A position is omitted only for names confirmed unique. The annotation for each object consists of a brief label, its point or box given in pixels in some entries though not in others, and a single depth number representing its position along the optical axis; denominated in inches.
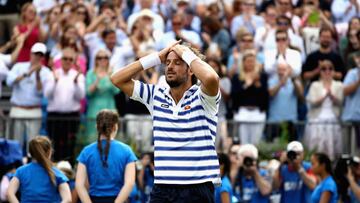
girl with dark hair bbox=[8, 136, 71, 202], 485.7
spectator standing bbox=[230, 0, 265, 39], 814.5
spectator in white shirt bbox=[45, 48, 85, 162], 716.7
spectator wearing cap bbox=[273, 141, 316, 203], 627.8
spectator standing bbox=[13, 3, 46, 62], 785.6
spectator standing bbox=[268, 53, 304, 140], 729.0
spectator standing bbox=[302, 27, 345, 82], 740.0
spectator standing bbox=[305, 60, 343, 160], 701.9
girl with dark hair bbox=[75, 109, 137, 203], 473.4
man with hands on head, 384.4
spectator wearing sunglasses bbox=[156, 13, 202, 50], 774.0
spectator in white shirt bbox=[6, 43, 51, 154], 725.3
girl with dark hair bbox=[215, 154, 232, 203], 542.9
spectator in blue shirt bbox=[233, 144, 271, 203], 637.3
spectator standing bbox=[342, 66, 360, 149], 711.7
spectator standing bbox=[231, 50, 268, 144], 723.4
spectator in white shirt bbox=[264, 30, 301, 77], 735.7
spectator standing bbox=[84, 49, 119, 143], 721.0
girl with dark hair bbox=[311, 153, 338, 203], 558.9
